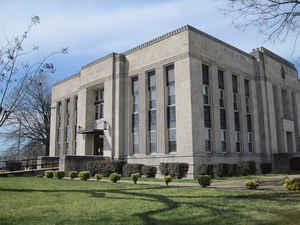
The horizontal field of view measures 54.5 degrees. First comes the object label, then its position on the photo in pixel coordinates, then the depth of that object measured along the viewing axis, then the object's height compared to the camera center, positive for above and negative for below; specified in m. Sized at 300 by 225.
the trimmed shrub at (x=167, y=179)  16.38 -1.22
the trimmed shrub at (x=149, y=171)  23.25 -1.07
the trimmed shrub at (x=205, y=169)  21.36 -0.91
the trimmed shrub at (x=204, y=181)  14.59 -1.20
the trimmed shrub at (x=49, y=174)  22.84 -1.20
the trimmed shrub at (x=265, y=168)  27.90 -1.13
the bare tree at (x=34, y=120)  43.47 +5.87
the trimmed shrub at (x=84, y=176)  20.00 -1.21
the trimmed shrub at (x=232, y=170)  23.08 -1.08
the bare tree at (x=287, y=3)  12.52 +6.41
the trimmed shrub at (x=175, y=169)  21.62 -0.89
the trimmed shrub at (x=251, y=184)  13.63 -1.29
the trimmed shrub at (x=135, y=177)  17.30 -1.14
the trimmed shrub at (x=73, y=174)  21.80 -1.17
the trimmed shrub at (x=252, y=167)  24.94 -0.92
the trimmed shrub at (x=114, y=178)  17.86 -1.22
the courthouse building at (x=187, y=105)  24.30 +5.08
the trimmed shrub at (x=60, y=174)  21.97 -1.16
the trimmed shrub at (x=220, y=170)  21.84 -0.99
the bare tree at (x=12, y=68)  14.80 +4.61
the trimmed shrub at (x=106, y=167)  24.62 -0.76
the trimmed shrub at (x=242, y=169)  24.03 -1.03
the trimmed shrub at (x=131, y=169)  23.75 -0.92
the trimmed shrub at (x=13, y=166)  31.89 -0.76
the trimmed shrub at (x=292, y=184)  12.51 -1.21
